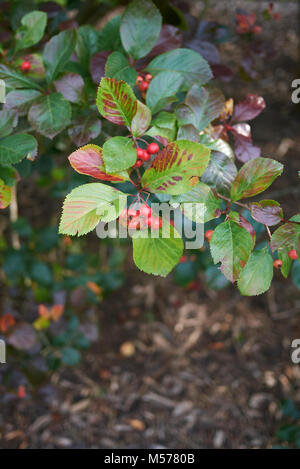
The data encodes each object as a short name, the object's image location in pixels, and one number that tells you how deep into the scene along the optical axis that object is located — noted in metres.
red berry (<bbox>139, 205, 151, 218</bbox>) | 0.71
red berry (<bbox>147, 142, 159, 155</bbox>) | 0.79
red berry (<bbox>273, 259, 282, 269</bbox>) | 0.88
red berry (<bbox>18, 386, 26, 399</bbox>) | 1.59
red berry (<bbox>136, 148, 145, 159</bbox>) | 0.78
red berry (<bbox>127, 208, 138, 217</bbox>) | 0.71
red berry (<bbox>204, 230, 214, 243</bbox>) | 0.93
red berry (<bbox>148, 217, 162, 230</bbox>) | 0.71
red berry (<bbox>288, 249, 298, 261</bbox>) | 0.88
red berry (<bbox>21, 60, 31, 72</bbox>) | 0.94
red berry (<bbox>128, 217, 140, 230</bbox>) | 0.72
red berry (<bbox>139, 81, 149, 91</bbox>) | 0.90
